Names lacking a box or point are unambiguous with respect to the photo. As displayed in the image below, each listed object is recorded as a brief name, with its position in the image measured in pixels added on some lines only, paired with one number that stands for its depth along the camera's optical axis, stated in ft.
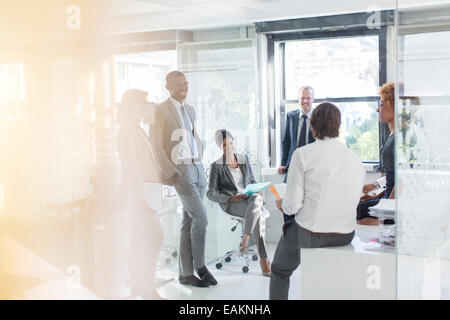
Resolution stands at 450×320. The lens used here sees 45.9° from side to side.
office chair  10.99
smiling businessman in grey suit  11.00
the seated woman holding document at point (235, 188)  11.08
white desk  9.07
